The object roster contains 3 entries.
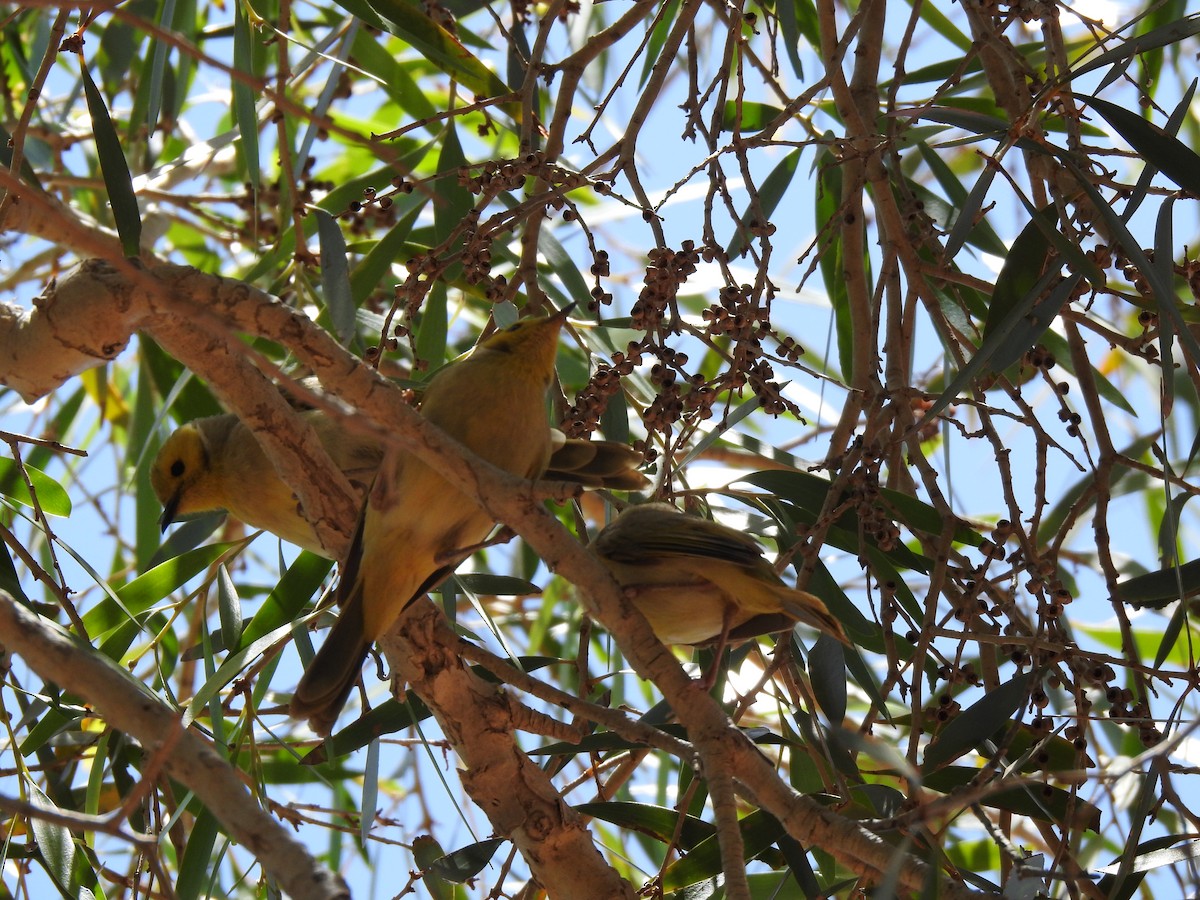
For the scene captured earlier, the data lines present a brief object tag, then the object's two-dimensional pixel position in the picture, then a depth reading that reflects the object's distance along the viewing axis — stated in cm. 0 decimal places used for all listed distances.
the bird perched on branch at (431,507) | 411
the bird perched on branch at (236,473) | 591
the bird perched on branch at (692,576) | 439
